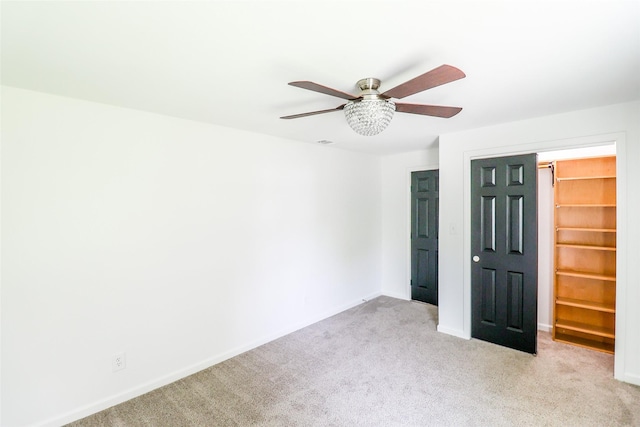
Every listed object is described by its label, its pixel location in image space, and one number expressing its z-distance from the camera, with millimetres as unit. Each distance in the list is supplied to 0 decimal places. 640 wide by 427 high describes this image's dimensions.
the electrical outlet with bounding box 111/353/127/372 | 2396
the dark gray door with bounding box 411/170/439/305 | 4574
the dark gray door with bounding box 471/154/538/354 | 3059
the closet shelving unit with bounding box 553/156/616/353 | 3236
